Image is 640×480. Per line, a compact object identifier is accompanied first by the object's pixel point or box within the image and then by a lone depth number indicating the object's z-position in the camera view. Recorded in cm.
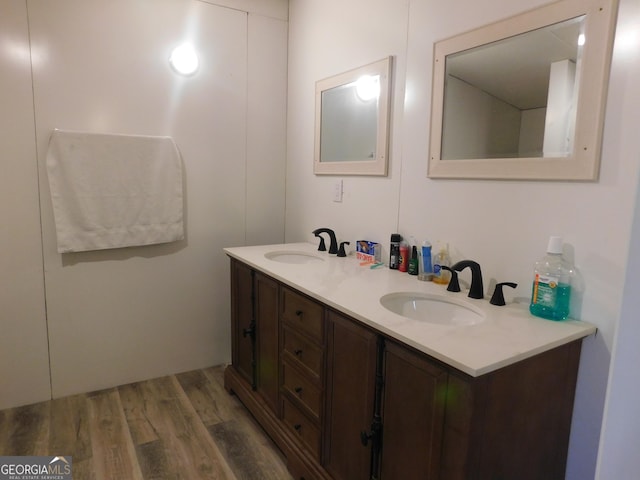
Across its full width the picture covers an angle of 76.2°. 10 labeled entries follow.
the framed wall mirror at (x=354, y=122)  193
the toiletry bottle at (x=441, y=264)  165
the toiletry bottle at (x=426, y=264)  167
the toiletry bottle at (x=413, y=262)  175
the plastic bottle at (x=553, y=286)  123
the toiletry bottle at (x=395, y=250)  183
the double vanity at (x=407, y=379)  101
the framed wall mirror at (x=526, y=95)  117
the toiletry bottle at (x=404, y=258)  180
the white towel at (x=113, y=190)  209
